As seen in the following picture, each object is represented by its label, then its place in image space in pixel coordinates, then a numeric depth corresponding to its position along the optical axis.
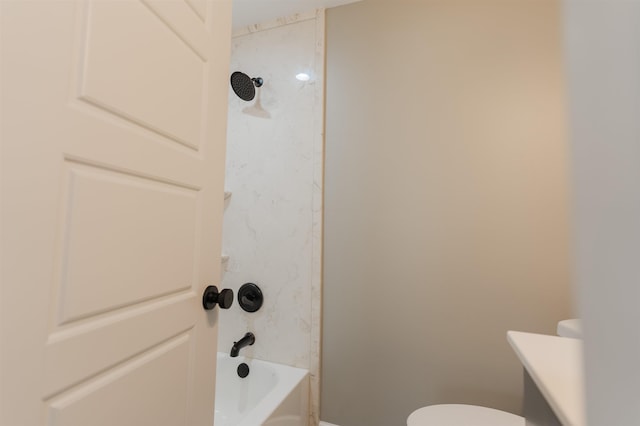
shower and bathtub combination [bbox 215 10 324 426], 1.70
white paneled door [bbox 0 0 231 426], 0.42
